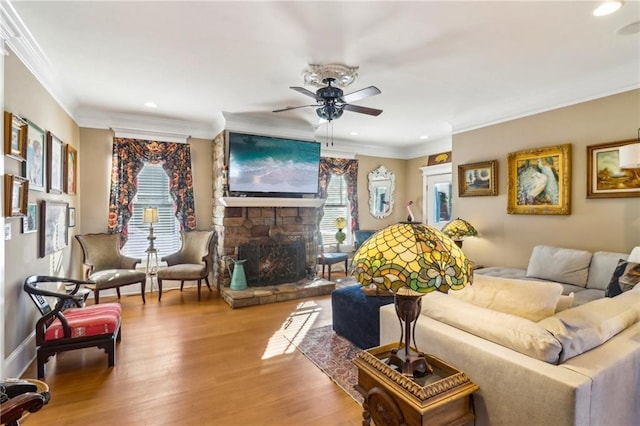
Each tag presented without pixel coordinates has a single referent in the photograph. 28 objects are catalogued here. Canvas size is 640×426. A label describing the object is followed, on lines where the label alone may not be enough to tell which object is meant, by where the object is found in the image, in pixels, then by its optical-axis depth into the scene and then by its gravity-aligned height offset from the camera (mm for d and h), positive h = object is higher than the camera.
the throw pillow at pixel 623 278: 2820 -582
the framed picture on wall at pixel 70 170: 3930 +552
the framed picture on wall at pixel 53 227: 3125 -150
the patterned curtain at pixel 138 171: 4867 +592
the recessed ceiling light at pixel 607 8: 2225 +1454
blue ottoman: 2957 -1003
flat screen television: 4863 +752
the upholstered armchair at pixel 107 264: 4155 -725
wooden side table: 1224 -728
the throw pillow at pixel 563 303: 1732 -486
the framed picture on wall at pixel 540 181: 3900 +415
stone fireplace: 4934 -477
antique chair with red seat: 2580 -959
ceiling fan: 3293 +1147
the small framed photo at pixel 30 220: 2703 -63
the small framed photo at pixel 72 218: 4146 -69
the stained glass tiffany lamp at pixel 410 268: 1163 -206
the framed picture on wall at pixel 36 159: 2783 +496
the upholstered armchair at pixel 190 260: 4668 -757
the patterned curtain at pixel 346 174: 6697 +824
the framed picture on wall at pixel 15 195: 2352 +135
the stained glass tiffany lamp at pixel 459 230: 4680 -246
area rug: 2549 -1315
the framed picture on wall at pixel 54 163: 3320 +538
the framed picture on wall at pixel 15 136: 2396 +595
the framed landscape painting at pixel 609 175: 3369 +418
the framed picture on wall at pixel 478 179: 4648 +520
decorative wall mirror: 7285 +496
